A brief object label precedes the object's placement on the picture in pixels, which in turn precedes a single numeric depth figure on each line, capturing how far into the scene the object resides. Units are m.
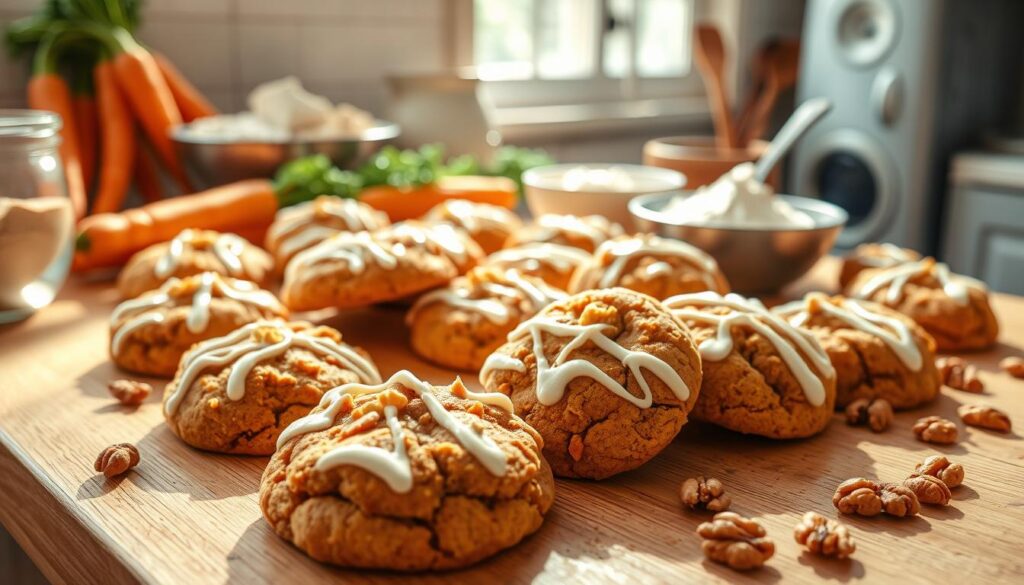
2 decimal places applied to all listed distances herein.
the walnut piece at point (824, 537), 0.46
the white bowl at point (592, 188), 0.82
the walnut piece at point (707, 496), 0.49
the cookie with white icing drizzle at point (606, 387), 0.51
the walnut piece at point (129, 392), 0.58
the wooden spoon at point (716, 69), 1.24
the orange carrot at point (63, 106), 0.81
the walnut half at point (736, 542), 0.46
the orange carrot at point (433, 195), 0.85
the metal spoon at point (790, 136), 0.80
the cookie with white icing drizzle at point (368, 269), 0.64
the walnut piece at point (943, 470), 0.52
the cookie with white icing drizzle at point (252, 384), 0.53
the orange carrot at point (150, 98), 0.84
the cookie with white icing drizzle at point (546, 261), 0.70
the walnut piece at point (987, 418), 0.57
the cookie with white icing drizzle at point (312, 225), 0.75
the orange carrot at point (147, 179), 0.92
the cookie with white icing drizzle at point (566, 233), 0.74
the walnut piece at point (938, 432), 0.56
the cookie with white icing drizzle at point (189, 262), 0.70
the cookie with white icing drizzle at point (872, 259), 0.74
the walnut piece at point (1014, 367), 0.64
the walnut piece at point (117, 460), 0.51
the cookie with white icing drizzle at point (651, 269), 0.64
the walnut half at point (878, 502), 0.49
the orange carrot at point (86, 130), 0.88
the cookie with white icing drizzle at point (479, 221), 0.78
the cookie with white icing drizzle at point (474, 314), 0.62
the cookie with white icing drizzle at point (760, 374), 0.54
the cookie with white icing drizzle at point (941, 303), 0.67
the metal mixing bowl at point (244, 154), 0.83
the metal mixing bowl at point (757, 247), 0.72
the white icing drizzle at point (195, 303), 0.62
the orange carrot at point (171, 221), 0.76
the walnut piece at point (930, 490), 0.50
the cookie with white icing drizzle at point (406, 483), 0.45
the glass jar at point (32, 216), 0.66
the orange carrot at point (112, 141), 0.85
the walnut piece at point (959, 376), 0.62
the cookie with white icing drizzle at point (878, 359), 0.59
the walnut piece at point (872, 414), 0.57
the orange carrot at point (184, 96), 0.90
